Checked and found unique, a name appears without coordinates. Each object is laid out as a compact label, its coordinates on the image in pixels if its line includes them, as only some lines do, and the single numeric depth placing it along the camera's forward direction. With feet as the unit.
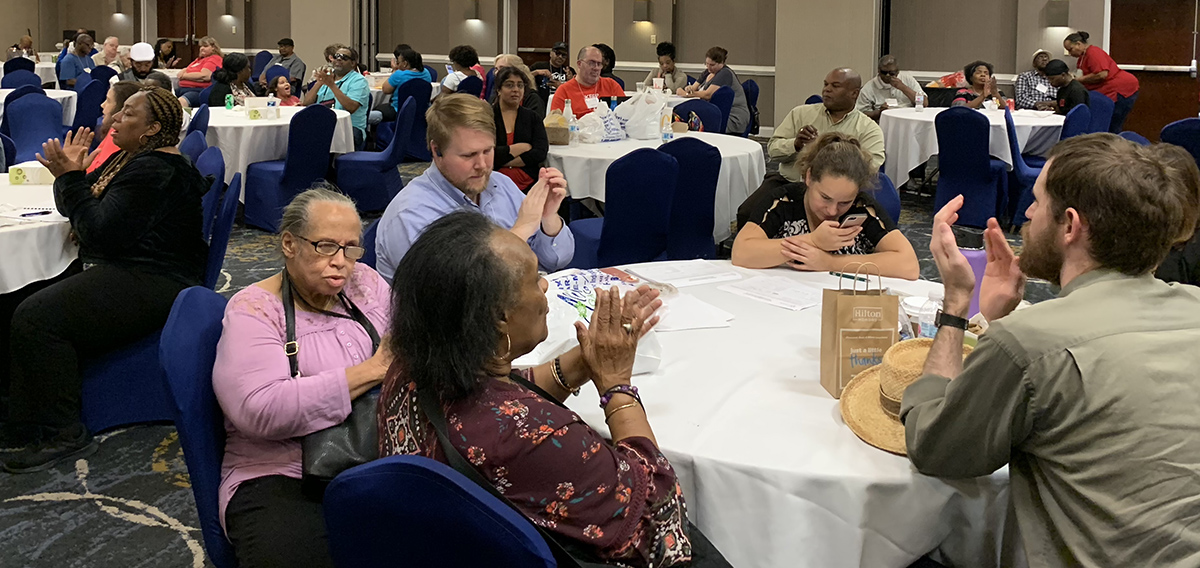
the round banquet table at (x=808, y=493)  5.58
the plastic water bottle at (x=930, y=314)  7.52
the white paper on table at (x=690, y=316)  8.20
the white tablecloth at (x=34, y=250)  11.56
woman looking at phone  9.94
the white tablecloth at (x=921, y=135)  26.00
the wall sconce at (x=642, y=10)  48.78
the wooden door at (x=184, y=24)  64.59
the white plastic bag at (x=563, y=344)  7.04
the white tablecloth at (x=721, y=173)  19.27
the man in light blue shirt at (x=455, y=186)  9.93
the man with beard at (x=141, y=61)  35.42
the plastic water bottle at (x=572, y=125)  21.18
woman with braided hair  10.98
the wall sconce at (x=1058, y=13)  39.01
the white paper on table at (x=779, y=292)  8.94
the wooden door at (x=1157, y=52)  38.58
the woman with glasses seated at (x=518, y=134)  18.95
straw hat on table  5.91
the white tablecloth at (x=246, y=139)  23.03
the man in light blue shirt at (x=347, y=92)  28.50
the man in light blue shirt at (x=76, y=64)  43.47
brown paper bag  6.47
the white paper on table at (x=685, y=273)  9.69
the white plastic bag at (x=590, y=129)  21.13
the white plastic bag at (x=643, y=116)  21.93
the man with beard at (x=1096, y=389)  4.78
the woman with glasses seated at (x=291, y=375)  6.56
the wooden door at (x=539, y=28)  54.75
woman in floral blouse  4.70
